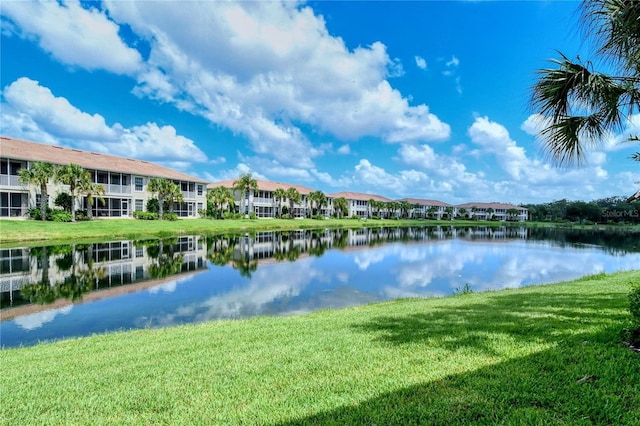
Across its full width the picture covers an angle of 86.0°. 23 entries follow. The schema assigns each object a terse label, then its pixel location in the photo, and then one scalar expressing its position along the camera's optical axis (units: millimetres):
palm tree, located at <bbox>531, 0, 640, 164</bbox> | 5703
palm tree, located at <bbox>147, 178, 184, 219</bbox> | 42656
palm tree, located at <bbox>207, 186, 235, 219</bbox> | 52938
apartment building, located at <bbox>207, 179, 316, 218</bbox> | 64188
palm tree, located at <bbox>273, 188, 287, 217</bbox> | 66956
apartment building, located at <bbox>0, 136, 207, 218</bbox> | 31312
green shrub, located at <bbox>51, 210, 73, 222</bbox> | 31891
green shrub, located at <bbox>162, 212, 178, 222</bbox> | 43219
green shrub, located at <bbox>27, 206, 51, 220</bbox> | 31469
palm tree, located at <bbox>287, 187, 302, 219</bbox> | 68125
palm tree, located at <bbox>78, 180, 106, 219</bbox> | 34781
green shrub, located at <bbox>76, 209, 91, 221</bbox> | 34575
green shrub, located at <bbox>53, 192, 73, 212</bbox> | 34281
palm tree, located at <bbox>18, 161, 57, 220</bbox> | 30736
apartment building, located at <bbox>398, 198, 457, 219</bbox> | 118125
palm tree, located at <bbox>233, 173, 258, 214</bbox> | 59469
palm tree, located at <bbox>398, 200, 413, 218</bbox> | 109619
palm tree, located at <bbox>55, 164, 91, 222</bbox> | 33094
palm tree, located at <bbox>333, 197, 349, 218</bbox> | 85938
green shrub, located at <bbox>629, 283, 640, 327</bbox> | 4387
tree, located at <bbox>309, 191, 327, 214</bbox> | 76781
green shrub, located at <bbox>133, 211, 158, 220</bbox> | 40750
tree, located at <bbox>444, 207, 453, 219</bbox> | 123125
